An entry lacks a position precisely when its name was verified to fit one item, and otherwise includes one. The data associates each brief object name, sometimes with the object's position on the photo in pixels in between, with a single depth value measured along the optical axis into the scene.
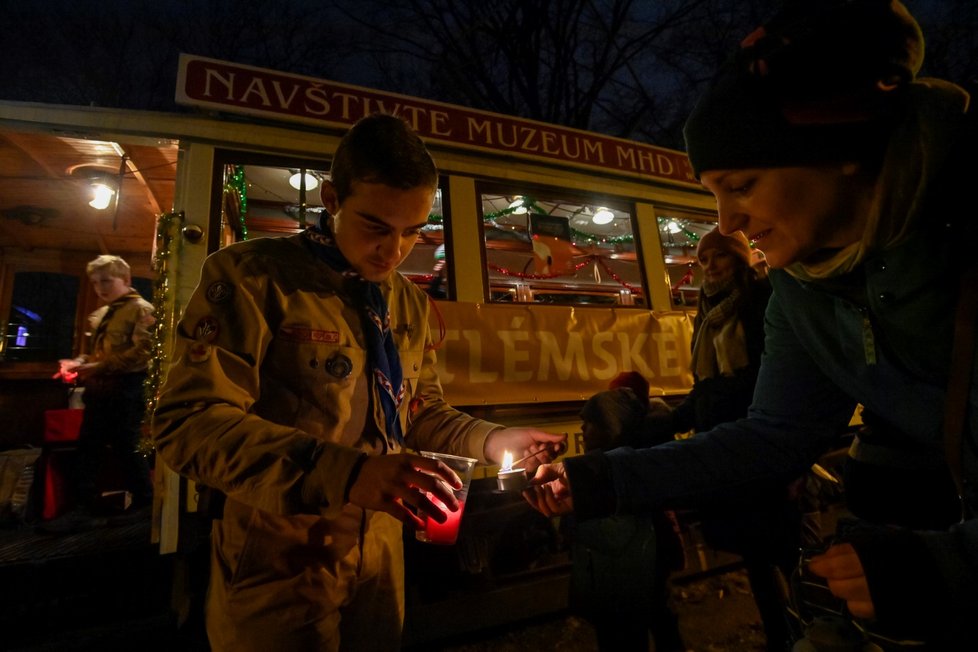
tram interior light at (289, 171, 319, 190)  4.51
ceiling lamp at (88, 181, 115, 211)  4.93
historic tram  3.36
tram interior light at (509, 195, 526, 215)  5.23
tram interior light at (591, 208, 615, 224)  5.97
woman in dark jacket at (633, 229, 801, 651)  2.67
